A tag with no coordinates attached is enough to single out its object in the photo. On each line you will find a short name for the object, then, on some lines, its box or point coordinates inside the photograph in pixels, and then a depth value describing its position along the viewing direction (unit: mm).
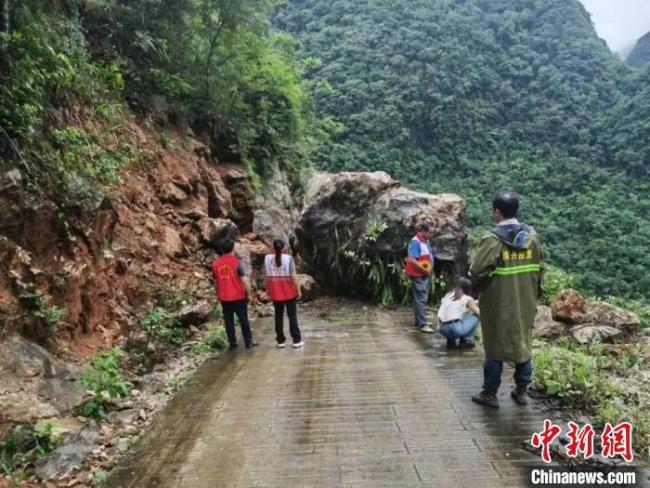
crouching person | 6461
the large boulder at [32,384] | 4102
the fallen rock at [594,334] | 7072
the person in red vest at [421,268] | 8078
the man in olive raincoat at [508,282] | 4203
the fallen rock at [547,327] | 7574
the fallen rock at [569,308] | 8359
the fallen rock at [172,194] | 10414
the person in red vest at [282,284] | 7074
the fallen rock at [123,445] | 3963
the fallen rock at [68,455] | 3561
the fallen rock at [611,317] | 8109
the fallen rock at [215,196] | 12500
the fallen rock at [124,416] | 4494
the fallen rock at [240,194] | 13828
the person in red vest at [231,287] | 7070
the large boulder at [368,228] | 10680
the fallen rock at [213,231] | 10642
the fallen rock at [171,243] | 9344
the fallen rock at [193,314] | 7559
